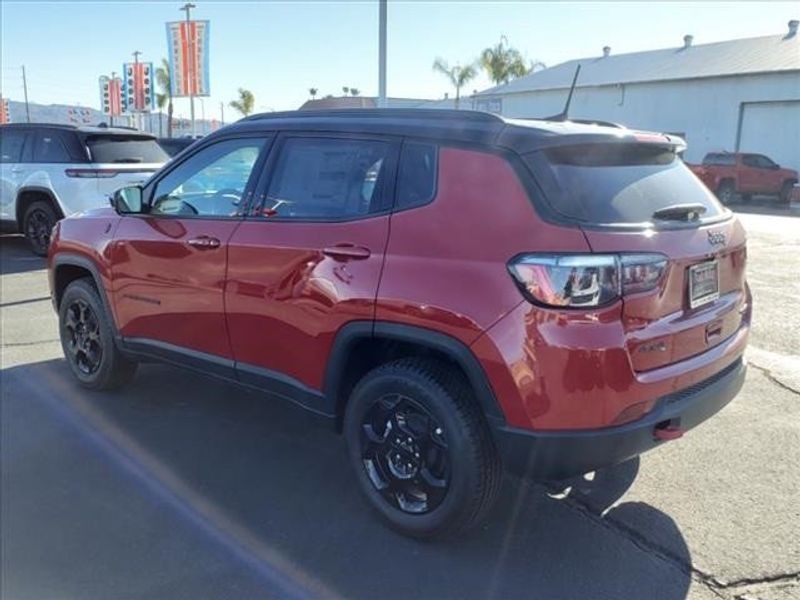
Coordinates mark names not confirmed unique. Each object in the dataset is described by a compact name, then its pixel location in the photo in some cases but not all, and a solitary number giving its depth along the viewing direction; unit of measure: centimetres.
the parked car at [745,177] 2342
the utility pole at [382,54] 1273
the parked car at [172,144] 1534
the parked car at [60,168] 963
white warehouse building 2773
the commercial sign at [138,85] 3728
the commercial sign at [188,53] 2958
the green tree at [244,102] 6109
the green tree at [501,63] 4872
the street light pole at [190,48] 2955
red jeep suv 260
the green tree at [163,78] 5488
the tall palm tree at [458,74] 4656
